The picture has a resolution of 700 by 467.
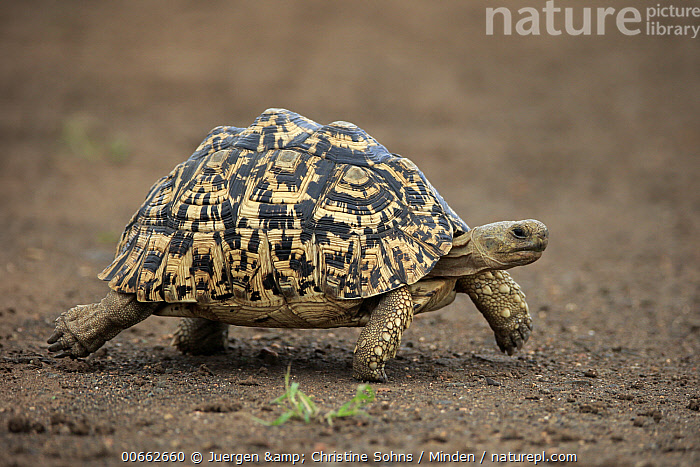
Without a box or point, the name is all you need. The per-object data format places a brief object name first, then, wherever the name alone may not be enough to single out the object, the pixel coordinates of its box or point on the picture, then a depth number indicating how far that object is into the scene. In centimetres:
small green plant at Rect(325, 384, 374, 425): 766
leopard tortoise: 941
